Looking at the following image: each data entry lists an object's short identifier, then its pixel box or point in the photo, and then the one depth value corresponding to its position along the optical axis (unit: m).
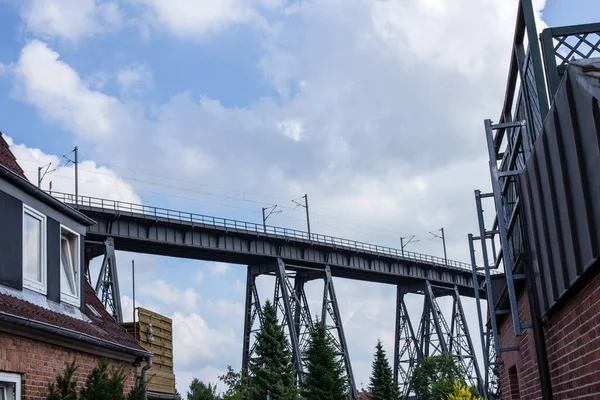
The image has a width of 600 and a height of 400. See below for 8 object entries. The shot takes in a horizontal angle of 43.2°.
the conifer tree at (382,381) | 39.81
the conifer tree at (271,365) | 33.16
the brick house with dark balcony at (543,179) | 4.38
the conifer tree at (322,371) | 33.81
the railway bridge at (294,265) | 35.19
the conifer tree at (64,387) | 7.64
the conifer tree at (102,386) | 7.68
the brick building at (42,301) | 7.36
